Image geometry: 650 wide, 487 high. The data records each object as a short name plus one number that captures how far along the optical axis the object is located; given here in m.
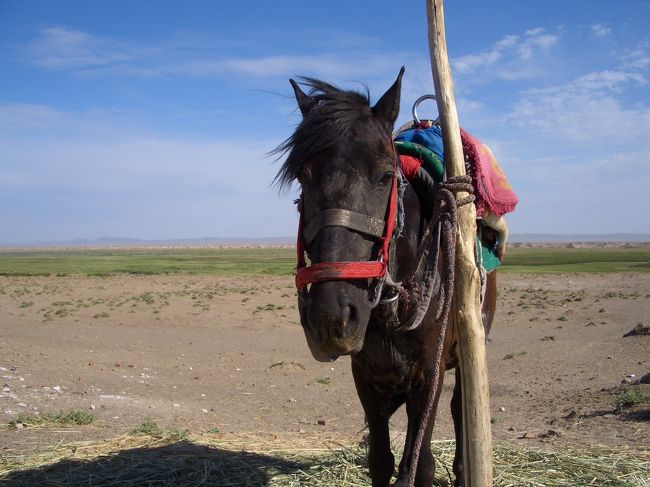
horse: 2.48
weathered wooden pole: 2.94
